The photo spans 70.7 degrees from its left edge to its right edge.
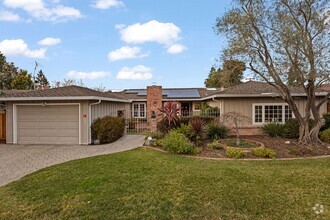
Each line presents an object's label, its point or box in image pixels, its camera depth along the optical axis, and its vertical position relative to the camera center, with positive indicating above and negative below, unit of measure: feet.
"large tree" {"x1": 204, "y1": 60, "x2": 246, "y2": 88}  37.93 +6.56
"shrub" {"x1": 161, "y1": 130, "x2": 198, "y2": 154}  31.67 -4.70
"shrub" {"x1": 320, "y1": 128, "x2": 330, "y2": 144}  39.71 -4.44
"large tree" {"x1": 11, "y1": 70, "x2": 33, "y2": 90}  110.81 +14.33
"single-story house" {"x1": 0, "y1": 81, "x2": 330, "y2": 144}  42.65 +0.33
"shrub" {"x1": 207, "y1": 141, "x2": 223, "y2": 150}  34.45 -5.18
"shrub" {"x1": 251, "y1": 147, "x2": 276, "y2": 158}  30.04 -5.48
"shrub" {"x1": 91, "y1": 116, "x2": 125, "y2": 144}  43.24 -3.35
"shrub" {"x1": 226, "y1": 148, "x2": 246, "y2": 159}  29.96 -5.51
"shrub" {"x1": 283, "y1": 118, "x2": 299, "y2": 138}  44.09 -3.51
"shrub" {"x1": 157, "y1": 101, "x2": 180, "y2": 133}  42.50 -1.24
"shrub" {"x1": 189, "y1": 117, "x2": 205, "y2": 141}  37.05 -3.01
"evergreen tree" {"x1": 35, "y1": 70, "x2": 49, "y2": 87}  174.07 +26.15
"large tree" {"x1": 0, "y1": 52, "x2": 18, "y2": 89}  110.87 +22.18
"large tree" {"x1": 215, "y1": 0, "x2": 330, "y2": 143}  33.60 +10.51
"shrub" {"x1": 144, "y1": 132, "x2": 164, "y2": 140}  41.35 -4.30
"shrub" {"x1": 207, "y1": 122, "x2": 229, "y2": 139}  42.52 -3.67
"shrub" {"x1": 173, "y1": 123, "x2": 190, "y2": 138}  37.17 -3.10
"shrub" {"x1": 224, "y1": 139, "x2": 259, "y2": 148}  34.73 -5.10
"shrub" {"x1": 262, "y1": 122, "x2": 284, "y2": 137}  45.05 -3.61
